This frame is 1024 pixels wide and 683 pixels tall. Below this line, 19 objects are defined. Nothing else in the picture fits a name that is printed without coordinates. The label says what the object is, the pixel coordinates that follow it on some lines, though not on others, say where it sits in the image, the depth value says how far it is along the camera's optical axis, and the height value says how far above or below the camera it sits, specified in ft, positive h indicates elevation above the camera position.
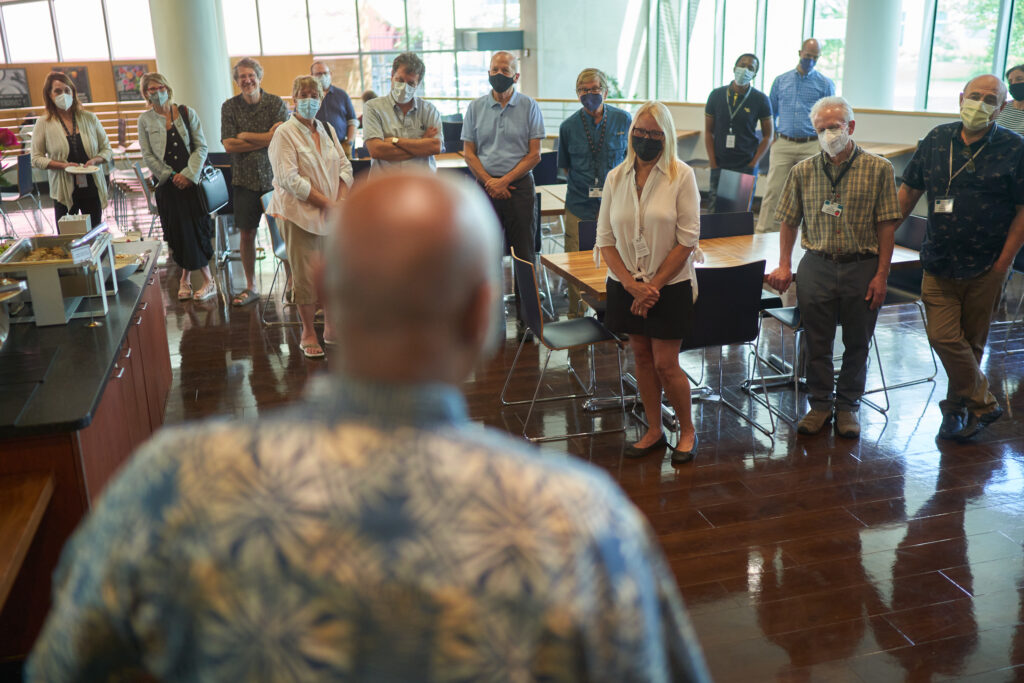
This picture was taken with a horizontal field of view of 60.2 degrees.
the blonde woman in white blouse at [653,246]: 12.13 -2.41
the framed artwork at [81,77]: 61.46 +0.45
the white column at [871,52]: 29.48 +0.33
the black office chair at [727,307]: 13.50 -3.58
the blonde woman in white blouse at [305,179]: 17.02 -1.92
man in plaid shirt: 13.37 -2.80
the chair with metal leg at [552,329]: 14.26 -4.21
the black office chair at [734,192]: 19.88 -2.80
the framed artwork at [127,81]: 61.72 +0.11
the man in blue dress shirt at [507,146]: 18.74 -1.51
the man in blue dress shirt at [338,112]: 26.86 -1.05
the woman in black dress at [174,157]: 20.76 -1.74
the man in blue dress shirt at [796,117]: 26.04 -1.50
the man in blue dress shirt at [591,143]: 19.33 -1.55
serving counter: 8.48 -3.32
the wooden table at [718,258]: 14.99 -3.33
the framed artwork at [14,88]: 60.80 -0.18
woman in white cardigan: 21.26 -1.52
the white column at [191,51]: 29.55 +0.96
